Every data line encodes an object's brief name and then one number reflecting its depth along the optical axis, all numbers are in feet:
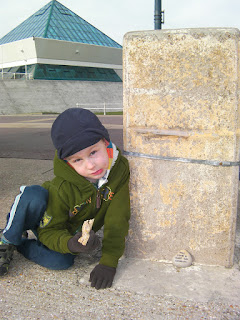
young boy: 6.26
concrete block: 6.38
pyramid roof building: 118.62
